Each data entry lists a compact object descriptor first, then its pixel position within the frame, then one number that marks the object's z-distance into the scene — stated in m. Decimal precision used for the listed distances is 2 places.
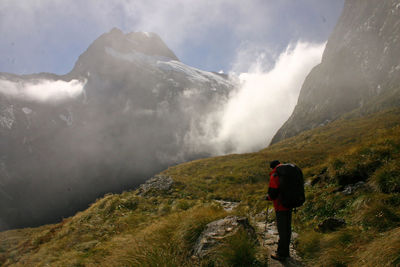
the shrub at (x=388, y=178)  6.17
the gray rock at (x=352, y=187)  7.38
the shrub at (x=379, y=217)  4.87
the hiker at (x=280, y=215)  5.06
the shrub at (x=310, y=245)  4.99
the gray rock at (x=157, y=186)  18.55
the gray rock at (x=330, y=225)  5.79
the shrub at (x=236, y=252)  4.41
